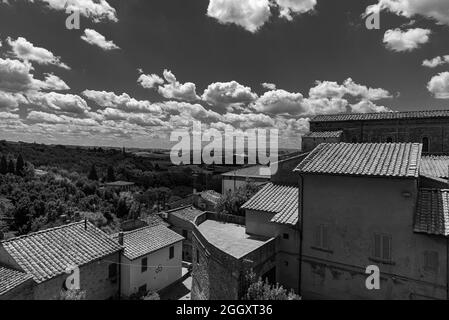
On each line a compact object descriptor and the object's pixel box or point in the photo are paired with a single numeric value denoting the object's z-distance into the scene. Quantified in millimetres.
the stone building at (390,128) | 28016
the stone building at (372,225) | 9945
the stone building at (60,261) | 12016
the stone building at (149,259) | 17434
